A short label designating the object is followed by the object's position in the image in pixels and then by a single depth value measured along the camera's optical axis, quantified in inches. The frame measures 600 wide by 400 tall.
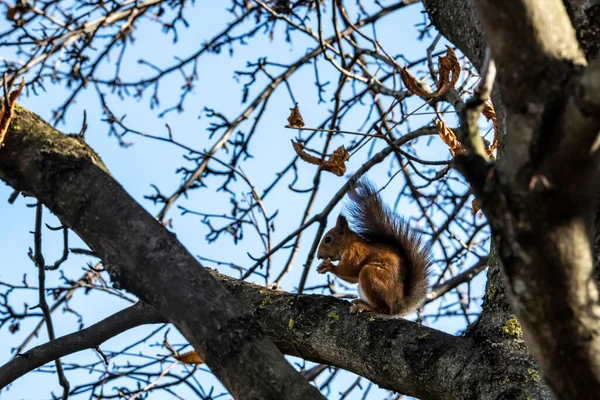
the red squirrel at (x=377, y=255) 263.1
